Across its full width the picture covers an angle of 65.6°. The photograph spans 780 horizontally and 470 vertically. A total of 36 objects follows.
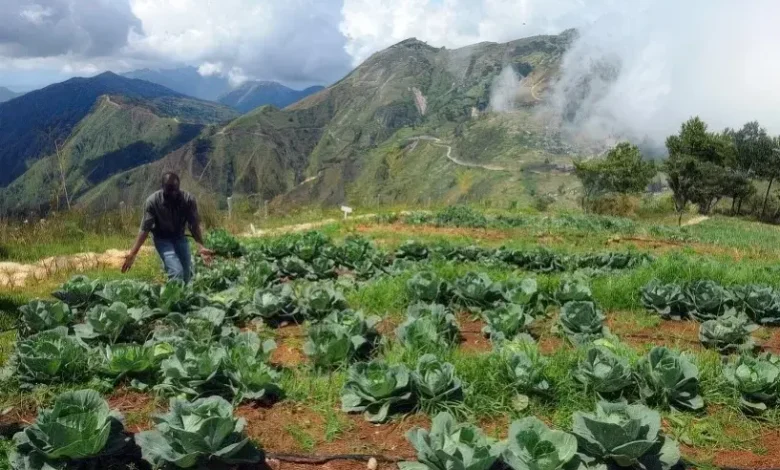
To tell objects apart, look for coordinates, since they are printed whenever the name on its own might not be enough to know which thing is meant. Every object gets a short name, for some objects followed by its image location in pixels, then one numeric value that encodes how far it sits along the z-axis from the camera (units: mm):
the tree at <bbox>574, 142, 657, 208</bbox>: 44688
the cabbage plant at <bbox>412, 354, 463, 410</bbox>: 3598
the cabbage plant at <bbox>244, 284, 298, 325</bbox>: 5648
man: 6832
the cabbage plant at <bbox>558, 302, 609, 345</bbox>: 5105
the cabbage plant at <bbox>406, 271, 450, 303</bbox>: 6078
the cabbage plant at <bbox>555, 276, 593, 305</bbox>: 5988
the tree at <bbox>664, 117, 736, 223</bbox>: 40500
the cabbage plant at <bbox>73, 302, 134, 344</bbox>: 4777
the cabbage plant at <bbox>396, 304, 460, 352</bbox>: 4602
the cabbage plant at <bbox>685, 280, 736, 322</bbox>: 5895
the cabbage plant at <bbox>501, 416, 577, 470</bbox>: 2754
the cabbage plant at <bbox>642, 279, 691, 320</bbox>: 5977
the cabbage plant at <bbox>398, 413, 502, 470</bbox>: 2695
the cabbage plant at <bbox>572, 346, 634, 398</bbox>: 3711
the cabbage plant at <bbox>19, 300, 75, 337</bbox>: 5051
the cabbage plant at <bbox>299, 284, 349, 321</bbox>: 5777
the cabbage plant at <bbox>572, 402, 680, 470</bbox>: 2855
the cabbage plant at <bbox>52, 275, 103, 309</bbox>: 5957
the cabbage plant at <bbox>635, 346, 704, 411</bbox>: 3711
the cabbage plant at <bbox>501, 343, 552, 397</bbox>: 3725
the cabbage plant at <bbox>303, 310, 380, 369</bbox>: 4387
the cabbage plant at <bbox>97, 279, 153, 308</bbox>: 5684
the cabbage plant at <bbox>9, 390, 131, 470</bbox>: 2840
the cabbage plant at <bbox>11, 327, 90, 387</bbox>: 3938
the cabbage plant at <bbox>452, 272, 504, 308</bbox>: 6102
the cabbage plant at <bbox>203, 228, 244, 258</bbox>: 10188
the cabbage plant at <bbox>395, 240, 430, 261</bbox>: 9805
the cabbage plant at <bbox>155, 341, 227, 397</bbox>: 3711
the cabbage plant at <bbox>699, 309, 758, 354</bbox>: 5020
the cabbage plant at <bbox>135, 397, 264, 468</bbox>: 2855
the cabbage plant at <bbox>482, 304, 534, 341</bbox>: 5121
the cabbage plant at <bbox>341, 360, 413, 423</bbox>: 3594
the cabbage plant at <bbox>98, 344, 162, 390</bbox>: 3955
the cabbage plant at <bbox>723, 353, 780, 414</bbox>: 3748
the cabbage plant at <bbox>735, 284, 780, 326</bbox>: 5918
